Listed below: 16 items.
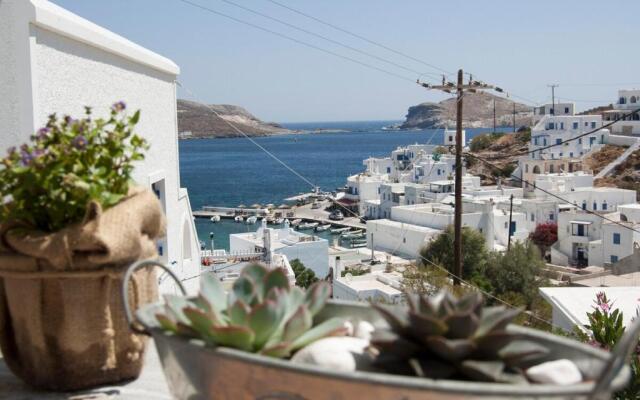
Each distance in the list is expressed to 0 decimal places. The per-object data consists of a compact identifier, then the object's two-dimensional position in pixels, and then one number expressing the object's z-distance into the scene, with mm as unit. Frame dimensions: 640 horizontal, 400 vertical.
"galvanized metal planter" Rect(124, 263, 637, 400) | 1267
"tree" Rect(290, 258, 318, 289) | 26120
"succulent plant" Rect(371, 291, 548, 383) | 1418
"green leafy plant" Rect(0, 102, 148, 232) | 2396
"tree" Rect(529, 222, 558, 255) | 46250
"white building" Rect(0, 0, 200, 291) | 3951
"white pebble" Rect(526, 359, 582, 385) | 1439
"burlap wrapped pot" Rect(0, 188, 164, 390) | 2299
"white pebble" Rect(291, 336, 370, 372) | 1563
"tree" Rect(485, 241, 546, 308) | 30953
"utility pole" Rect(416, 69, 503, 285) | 14023
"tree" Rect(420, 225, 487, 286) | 34250
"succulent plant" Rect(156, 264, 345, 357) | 1603
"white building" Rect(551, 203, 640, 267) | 37781
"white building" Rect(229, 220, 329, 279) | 30772
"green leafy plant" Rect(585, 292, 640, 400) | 4852
